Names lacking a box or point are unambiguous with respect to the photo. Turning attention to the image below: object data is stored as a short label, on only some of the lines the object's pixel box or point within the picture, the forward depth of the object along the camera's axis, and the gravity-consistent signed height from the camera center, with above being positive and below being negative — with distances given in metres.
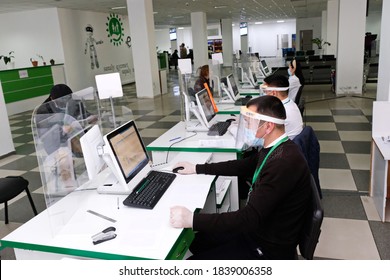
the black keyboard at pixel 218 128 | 3.43 -0.75
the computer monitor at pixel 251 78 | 7.33 -0.60
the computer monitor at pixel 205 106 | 3.46 -0.54
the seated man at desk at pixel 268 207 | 1.63 -0.72
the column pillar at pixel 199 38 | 16.20 +0.61
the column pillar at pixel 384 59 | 3.85 -0.22
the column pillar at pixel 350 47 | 8.91 -0.13
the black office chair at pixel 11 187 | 2.96 -1.02
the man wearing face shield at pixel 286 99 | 3.19 -0.49
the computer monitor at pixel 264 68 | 9.04 -0.53
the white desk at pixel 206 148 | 2.99 -0.79
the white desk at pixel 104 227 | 1.54 -0.80
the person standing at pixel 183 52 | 17.85 +0.04
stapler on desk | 1.60 -0.79
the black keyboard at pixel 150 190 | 1.91 -0.76
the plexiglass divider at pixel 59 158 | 1.75 -0.48
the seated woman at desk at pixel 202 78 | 4.31 -0.37
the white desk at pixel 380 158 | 2.96 -1.00
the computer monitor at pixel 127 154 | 1.92 -0.55
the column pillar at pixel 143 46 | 9.95 +0.25
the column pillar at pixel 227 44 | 20.72 +0.30
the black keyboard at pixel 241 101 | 5.02 -0.73
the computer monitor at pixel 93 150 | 1.88 -0.48
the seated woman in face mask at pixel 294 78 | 5.51 -0.56
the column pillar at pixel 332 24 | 14.20 +0.70
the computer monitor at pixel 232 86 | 5.34 -0.55
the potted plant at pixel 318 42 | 12.77 +0.05
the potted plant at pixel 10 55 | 12.09 +0.32
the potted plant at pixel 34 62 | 10.97 +0.02
